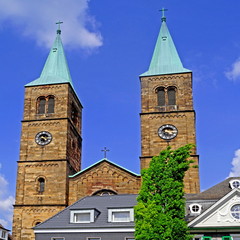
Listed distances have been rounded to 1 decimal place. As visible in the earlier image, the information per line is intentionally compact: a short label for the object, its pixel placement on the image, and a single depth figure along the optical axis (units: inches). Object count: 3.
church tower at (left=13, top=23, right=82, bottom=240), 1776.6
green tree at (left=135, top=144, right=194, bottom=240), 1039.6
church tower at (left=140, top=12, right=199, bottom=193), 1827.0
